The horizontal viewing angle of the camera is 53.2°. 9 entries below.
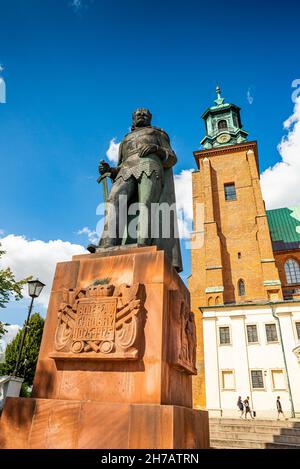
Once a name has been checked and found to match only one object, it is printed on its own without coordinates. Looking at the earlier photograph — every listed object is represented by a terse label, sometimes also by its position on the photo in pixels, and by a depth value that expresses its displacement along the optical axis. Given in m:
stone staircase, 9.96
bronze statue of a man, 4.60
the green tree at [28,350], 32.25
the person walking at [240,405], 20.31
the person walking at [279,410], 19.84
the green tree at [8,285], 17.66
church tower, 27.72
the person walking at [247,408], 20.05
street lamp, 11.20
